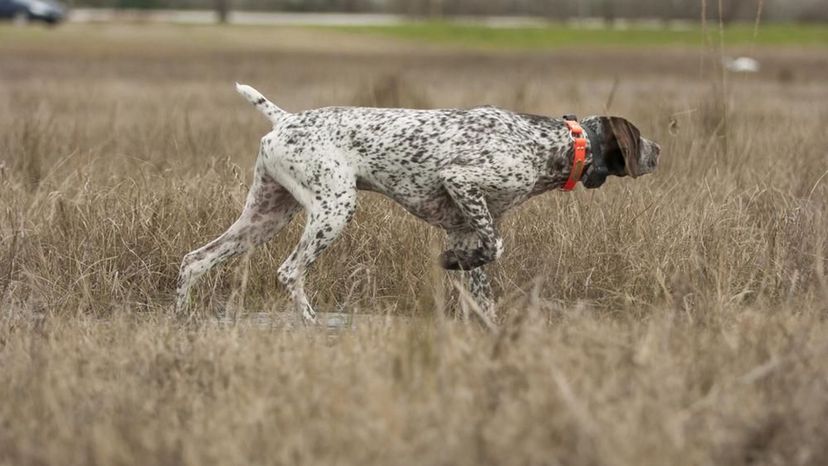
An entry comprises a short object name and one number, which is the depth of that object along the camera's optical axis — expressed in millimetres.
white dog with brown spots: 12195
